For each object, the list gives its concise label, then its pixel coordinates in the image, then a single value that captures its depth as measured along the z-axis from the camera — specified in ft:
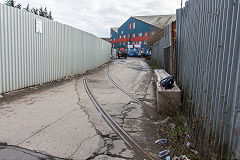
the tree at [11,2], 65.41
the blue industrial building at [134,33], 183.25
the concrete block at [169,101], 17.99
